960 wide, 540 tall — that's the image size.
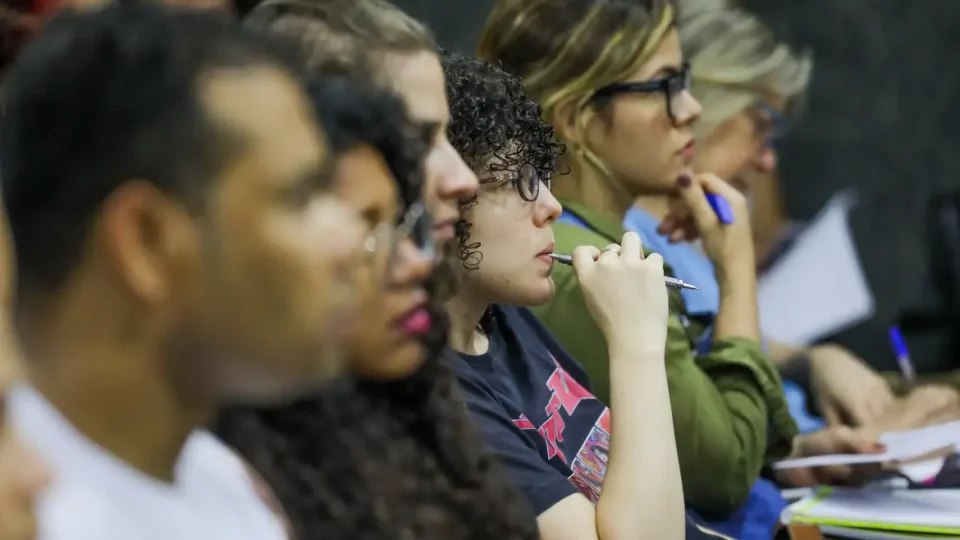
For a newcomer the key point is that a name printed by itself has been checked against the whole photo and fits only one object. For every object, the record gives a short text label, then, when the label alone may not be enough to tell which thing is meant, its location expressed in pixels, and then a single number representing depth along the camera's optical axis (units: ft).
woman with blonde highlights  13.85
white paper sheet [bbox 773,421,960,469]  14.12
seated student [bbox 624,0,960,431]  15.36
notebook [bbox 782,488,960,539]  13.78
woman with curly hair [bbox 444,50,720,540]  13.02
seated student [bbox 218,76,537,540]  12.11
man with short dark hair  11.87
